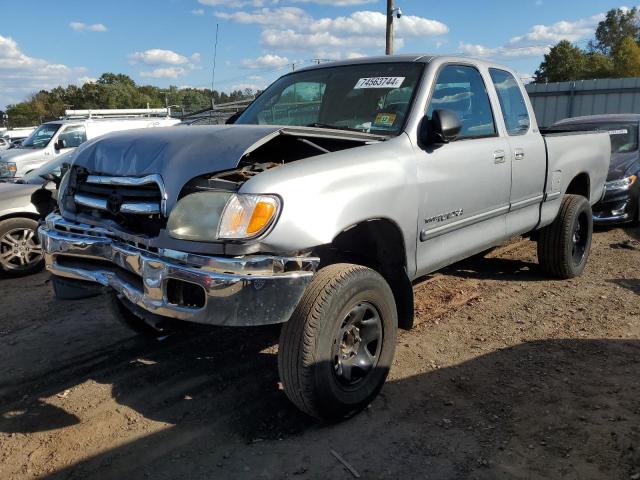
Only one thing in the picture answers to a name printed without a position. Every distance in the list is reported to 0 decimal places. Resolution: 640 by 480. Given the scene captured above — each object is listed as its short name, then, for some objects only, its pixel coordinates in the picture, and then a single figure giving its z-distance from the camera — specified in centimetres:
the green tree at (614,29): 7331
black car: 804
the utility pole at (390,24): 1848
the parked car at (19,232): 642
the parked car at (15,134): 3592
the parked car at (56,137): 1328
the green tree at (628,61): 5128
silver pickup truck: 270
